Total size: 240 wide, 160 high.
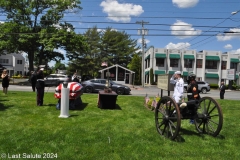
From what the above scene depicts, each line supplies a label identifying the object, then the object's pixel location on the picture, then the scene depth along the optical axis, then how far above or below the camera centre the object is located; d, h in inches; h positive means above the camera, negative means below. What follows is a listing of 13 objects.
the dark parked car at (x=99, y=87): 845.1 -51.2
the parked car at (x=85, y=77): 1517.7 -29.1
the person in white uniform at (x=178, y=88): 280.1 -15.5
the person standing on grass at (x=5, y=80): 553.9 -22.3
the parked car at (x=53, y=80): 1112.6 -38.2
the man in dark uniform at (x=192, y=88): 282.8 -15.7
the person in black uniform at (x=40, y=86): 387.1 -23.8
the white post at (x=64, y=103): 310.3 -40.4
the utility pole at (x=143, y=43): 1532.1 +201.7
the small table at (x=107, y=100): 394.5 -45.2
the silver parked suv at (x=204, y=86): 1202.8 -55.9
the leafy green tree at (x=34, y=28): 1242.0 +240.9
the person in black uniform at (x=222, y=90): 751.7 -44.6
